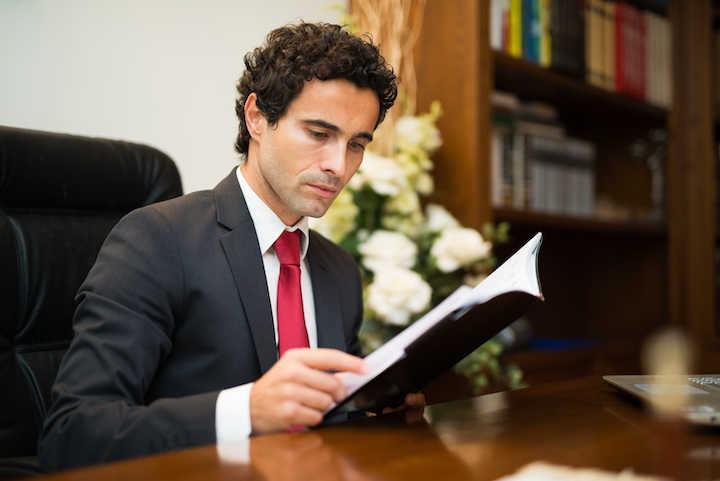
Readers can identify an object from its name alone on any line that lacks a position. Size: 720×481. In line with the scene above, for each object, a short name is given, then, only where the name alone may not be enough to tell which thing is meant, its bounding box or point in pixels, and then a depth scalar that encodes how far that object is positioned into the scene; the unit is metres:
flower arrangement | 1.65
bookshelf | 2.42
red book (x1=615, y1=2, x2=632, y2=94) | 2.46
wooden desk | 0.58
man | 0.77
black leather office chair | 1.07
